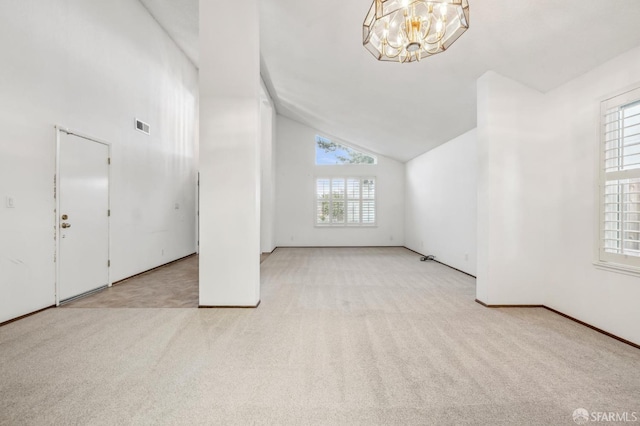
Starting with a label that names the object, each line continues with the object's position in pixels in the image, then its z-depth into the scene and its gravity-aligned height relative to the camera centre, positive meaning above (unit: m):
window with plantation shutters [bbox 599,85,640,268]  2.45 +0.30
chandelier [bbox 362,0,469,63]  1.72 +1.24
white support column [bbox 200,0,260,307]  3.33 +0.37
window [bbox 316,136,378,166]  9.13 +1.82
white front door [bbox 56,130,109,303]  3.42 -0.08
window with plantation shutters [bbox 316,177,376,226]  9.11 +0.33
